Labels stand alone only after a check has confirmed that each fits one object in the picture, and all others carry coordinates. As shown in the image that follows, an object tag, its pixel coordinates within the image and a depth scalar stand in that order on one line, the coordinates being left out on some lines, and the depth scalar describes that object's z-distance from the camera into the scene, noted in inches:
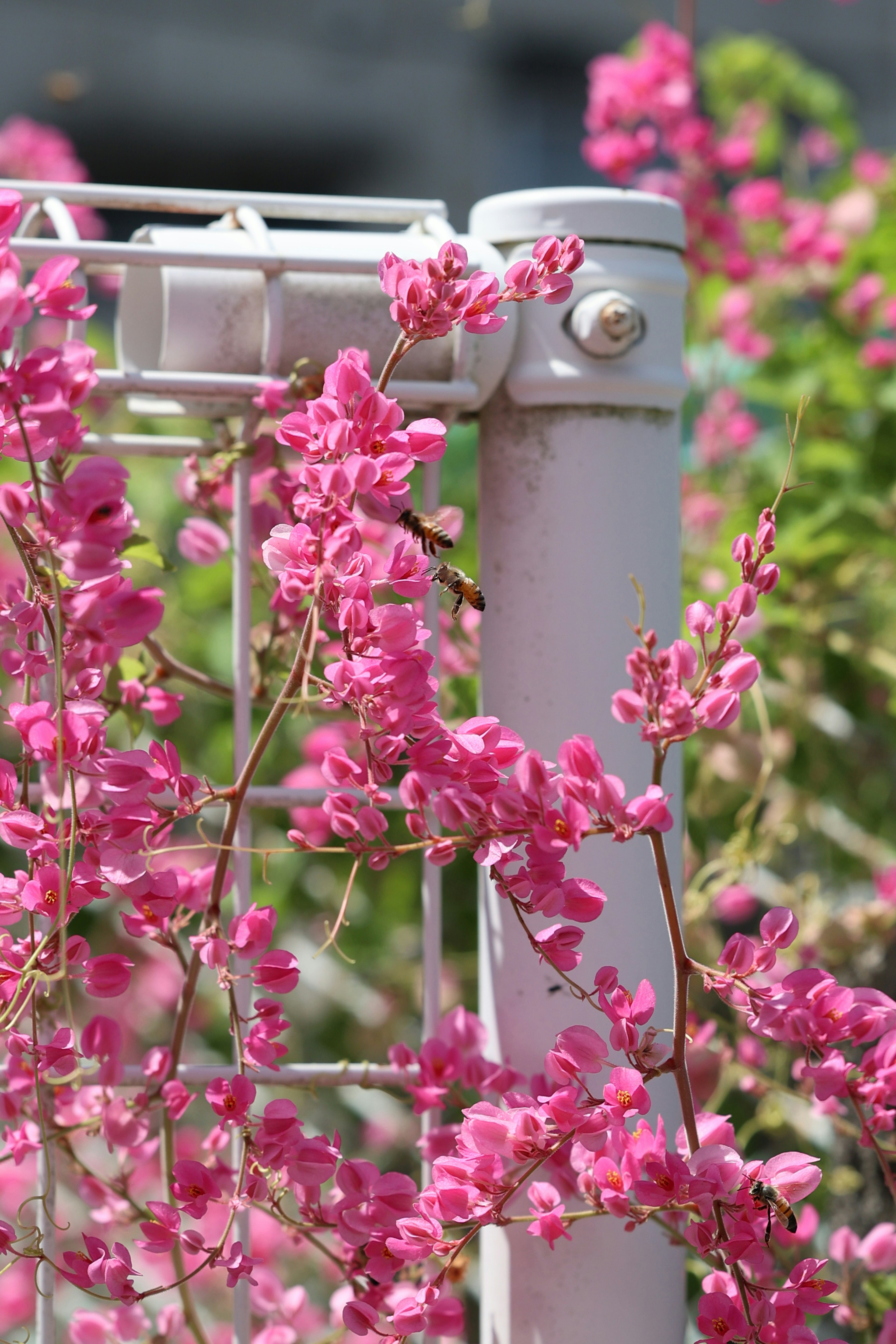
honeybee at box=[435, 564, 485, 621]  41.4
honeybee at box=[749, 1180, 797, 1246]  39.2
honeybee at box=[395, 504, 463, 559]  41.4
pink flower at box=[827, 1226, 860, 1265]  42.7
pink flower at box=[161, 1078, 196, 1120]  41.3
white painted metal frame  41.7
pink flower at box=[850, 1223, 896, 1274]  42.2
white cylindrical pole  42.3
